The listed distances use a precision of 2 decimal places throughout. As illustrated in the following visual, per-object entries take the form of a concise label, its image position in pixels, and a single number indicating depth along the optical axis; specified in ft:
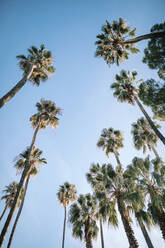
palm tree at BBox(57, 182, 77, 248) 68.59
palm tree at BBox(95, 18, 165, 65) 45.62
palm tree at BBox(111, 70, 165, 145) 58.54
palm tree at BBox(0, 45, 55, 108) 44.50
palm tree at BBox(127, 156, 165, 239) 35.78
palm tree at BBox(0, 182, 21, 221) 75.46
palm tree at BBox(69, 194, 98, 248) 45.51
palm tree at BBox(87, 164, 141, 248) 34.45
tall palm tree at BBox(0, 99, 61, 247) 59.98
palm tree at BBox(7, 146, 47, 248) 53.01
